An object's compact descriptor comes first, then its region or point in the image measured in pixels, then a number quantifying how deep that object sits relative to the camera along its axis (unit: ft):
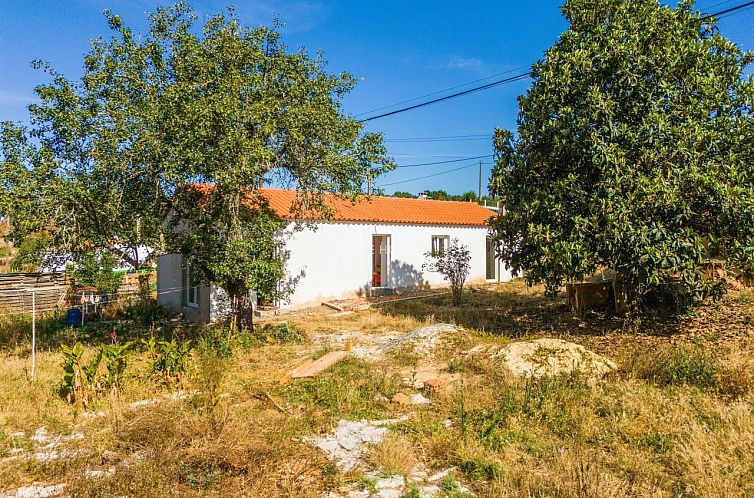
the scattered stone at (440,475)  15.62
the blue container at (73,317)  45.11
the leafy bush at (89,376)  22.86
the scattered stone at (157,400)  22.25
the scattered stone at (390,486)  14.66
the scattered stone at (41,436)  18.85
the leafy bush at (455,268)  52.80
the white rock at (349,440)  17.01
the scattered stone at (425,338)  31.96
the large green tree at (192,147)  27.61
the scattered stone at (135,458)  16.25
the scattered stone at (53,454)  16.92
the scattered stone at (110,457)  16.75
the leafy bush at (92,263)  29.27
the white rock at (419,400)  22.67
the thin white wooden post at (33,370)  26.95
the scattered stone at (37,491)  14.58
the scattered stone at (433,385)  23.80
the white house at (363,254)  50.80
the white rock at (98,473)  15.37
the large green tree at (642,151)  29.66
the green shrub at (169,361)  25.49
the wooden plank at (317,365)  27.10
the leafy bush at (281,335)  36.32
